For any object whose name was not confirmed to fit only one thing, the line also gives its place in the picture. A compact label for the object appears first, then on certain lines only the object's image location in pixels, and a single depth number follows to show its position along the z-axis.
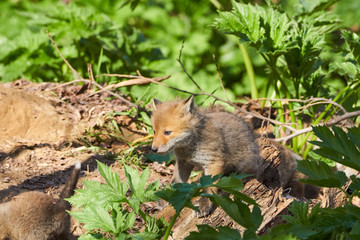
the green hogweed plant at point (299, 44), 10.26
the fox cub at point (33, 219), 7.93
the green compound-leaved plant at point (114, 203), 6.90
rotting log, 7.59
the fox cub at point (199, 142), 8.72
